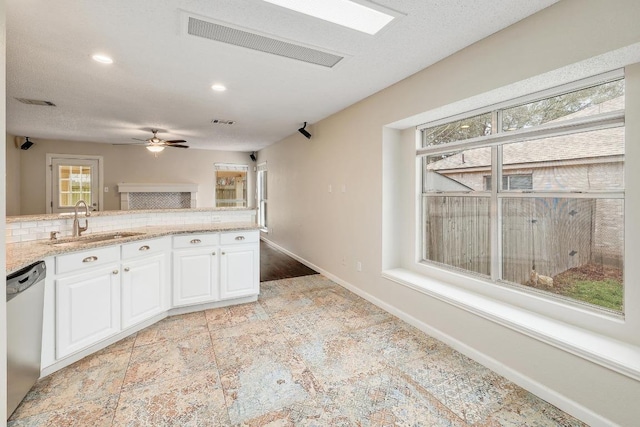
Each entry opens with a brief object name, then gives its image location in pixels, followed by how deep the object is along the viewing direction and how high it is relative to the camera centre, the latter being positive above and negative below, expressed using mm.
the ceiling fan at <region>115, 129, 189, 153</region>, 5062 +1138
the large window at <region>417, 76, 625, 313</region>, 1963 +145
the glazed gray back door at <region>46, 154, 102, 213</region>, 6578 +696
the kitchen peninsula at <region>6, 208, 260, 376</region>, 2238 -519
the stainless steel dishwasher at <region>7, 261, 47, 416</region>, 1722 -708
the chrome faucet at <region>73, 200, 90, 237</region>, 2867 -146
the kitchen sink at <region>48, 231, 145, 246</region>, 2584 -246
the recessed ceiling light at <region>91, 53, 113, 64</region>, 2578 +1322
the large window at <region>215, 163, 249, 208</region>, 8180 +757
